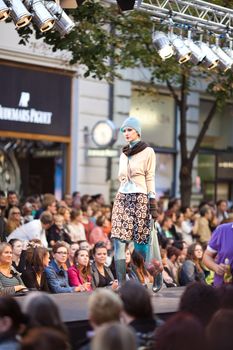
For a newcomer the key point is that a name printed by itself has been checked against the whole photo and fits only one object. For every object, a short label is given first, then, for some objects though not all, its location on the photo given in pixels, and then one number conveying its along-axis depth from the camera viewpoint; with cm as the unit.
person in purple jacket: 875
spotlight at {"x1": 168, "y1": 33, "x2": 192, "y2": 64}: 1283
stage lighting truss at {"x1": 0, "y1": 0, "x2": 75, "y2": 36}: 1080
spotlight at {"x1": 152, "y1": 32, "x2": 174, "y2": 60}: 1271
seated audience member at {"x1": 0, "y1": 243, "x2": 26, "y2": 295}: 1052
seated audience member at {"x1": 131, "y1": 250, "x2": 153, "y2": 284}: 1089
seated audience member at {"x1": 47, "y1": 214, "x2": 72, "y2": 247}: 1491
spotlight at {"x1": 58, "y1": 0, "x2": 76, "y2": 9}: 1160
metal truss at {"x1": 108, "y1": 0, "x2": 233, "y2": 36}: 1230
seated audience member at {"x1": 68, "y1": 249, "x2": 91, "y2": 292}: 1198
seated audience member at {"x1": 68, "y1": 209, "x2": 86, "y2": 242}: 1563
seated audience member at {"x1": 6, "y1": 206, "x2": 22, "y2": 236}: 1476
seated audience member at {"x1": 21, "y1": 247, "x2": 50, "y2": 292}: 1134
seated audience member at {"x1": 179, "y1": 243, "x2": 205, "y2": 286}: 1359
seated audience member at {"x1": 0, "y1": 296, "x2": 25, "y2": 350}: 578
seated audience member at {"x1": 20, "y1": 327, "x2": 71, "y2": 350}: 504
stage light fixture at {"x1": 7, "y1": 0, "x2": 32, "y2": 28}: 1080
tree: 1419
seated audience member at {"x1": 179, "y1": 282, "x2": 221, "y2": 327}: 662
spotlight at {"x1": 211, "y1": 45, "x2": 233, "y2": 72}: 1352
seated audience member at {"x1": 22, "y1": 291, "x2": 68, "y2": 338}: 589
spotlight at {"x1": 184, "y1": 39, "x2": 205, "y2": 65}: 1305
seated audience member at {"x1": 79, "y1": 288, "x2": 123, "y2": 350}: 600
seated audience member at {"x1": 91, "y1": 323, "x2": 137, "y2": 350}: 501
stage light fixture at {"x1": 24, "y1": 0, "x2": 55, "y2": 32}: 1108
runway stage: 748
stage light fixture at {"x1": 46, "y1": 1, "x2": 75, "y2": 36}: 1138
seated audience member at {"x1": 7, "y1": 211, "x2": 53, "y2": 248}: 1415
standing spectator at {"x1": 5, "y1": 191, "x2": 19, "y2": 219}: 1641
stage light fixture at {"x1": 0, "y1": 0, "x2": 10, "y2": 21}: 1058
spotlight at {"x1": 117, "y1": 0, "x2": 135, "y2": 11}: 1122
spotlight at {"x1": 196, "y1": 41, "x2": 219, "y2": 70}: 1335
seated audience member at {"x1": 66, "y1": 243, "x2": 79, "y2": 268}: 1261
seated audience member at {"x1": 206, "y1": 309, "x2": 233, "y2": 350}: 537
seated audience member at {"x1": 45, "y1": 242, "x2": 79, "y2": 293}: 1146
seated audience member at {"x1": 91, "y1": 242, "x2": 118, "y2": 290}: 1193
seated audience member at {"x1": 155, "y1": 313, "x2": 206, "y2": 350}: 516
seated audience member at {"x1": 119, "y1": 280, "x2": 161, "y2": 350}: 627
